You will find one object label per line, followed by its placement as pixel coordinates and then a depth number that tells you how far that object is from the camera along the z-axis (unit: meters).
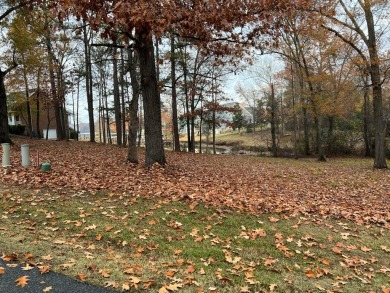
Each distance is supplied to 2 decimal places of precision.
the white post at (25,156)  9.06
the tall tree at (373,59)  14.23
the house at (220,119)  26.41
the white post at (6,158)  9.19
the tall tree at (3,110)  14.10
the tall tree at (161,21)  6.52
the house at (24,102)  24.82
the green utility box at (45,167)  8.64
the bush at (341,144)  26.74
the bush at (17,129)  38.13
